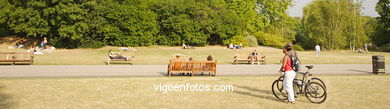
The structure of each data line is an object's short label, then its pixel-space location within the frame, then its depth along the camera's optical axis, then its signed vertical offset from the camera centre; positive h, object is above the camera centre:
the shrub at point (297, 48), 56.21 +0.80
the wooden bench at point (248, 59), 25.12 -0.52
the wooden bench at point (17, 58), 21.84 -0.46
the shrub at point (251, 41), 51.78 +1.83
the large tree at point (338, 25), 51.84 +4.57
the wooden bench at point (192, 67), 15.26 -0.71
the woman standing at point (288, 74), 8.80 -0.59
